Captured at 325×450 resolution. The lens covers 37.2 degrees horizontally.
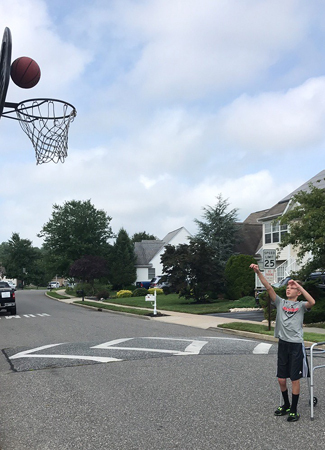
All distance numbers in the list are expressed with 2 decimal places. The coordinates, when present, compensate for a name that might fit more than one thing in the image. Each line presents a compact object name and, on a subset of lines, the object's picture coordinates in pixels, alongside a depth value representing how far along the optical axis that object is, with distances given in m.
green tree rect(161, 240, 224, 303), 29.58
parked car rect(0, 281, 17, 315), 24.45
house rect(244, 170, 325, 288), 31.97
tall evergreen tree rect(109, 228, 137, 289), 56.44
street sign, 15.13
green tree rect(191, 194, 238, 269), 43.88
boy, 5.67
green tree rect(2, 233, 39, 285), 87.69
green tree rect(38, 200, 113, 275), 59.66
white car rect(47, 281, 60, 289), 80.76
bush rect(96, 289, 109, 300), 39.97
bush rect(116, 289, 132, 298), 42.41
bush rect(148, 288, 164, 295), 42.91
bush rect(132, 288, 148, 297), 43.16
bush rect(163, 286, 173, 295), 30.05
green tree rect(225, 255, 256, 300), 31.50
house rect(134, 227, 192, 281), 59.59
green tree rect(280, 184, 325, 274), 17.61
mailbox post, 22.45
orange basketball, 6.43
